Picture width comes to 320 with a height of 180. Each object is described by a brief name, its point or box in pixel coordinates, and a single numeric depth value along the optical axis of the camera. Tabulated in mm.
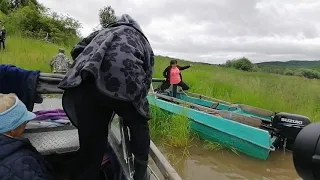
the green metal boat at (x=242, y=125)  2963
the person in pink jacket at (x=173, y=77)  5056
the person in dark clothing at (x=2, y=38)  8682
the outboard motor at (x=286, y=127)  2741
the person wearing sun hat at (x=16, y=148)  898
